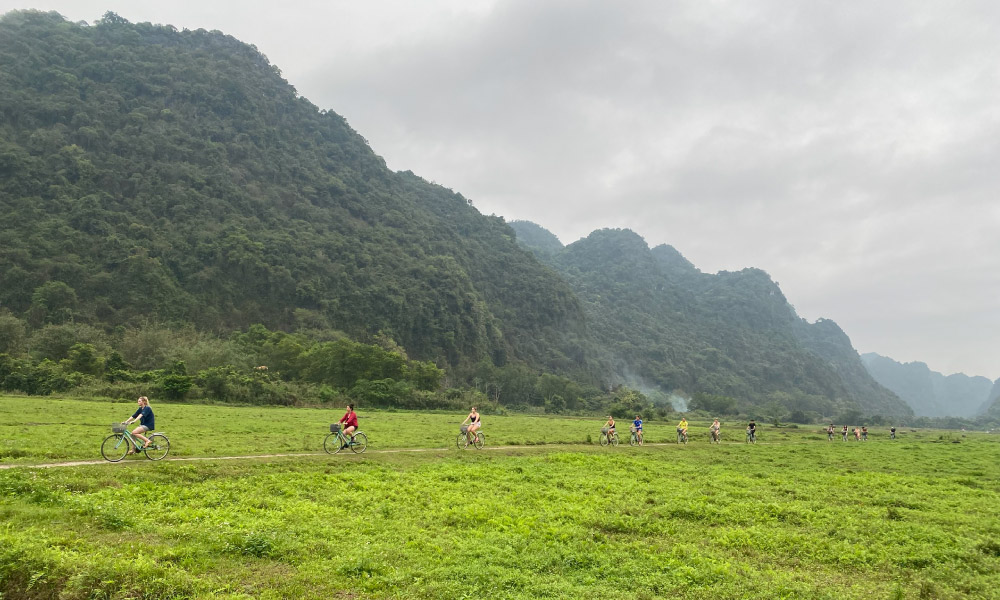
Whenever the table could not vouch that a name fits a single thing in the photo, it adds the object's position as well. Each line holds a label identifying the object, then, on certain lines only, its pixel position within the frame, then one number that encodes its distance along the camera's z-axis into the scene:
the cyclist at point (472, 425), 29.38
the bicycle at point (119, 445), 17.92
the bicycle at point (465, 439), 29.53
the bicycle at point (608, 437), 37.88
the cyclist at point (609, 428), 37.42
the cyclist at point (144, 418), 18.78
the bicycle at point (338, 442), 24.30
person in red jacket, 24.94
